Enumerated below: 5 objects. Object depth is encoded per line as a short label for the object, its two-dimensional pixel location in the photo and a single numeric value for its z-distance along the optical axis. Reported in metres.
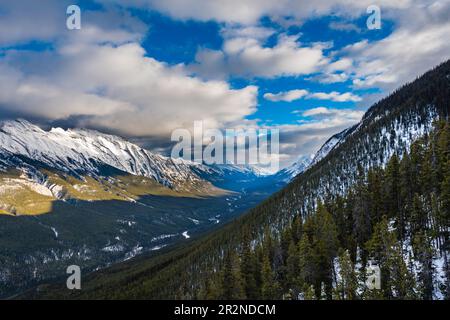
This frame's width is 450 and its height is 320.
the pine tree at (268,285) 86.38
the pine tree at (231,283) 81.12
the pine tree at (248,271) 90.19
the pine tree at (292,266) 93.06
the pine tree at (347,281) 67.64
